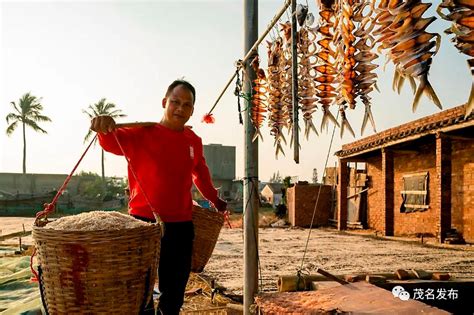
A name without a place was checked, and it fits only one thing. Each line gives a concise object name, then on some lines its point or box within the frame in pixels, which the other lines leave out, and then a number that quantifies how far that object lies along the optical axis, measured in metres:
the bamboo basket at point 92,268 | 2.04
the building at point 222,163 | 46.75
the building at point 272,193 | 43.06
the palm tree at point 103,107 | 43.66
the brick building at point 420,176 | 11.96
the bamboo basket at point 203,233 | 3.96
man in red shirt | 3.05
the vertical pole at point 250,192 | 3.71
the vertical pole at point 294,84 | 2.38
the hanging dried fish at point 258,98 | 3.66
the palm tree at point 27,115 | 43.34
